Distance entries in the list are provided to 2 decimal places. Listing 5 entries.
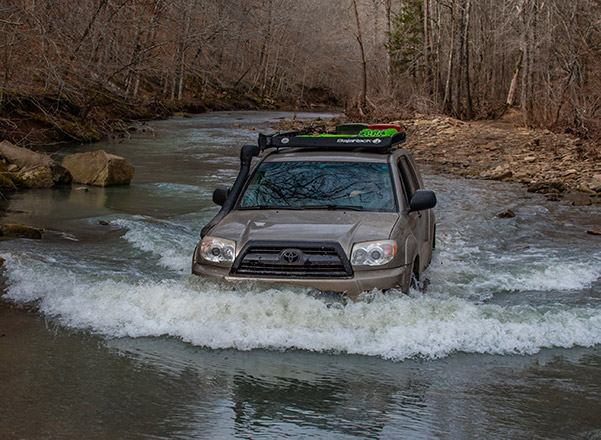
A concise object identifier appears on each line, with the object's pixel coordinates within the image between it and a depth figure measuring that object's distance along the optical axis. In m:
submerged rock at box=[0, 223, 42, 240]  10.97
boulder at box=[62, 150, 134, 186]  17.59
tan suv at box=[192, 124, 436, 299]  6.21
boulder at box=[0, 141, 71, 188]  16.83
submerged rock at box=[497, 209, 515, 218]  14.13
